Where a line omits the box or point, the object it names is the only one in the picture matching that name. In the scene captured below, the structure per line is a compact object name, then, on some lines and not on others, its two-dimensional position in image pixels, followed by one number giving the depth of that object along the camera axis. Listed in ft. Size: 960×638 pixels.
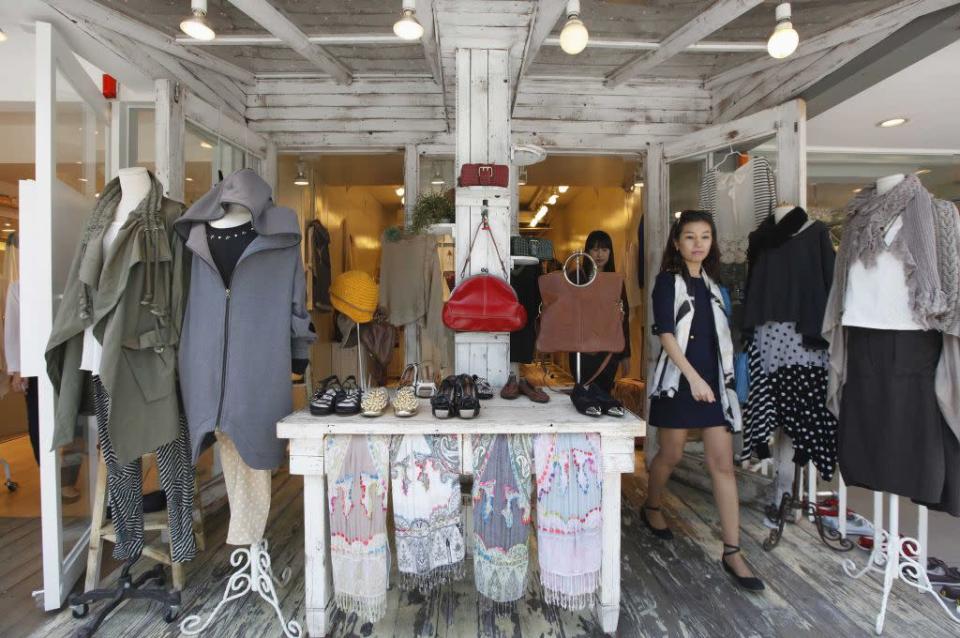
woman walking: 7.50
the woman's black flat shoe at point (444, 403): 6.31
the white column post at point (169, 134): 8.23
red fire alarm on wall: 9.66
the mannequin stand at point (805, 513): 8.57
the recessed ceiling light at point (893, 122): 12.24
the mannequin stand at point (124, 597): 6.57
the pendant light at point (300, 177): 16.49
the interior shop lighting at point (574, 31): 7.54
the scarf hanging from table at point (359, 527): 6.01
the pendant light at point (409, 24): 7.23
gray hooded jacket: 6.36
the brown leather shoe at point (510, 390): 7.42
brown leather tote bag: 8.02
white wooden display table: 6.07
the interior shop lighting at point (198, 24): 7.48
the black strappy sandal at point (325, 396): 6.50
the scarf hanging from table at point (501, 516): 6.09
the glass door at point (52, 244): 6.88
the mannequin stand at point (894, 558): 6.61
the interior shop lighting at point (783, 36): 7.52
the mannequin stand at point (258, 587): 6.24
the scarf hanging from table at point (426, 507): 6.09
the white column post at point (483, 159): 8.30
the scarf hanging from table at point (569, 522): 6.01
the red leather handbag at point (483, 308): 7.43
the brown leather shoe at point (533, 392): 7.32
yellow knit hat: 11.48
